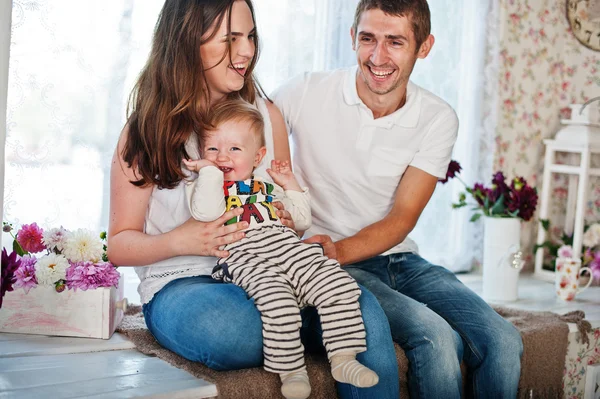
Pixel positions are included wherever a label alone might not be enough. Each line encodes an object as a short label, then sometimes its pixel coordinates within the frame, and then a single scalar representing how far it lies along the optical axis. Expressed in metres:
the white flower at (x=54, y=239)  2.08
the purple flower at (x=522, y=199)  3.18
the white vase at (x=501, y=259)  3.13
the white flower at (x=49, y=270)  2.00
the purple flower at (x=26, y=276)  2.00
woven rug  1.73
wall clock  3.96
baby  1.68
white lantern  3.59
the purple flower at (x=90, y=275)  2.01
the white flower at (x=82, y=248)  2.06
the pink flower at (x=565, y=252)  3.29
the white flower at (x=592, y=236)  3.58
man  2.15
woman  1.76
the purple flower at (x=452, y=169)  2.89
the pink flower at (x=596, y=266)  3.37
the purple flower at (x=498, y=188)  3.20
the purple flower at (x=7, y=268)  1.83
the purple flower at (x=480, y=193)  3.28
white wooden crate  2.02
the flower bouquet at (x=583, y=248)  3.37
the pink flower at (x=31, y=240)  2.10
